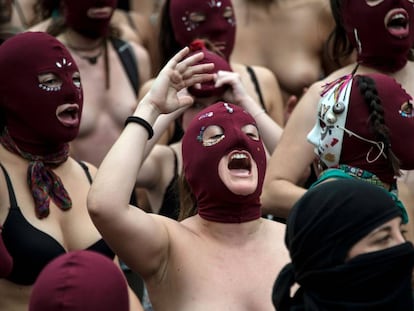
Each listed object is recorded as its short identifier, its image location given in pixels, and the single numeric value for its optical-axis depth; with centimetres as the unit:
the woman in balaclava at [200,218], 413
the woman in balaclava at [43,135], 485
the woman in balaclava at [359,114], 450
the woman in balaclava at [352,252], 343
